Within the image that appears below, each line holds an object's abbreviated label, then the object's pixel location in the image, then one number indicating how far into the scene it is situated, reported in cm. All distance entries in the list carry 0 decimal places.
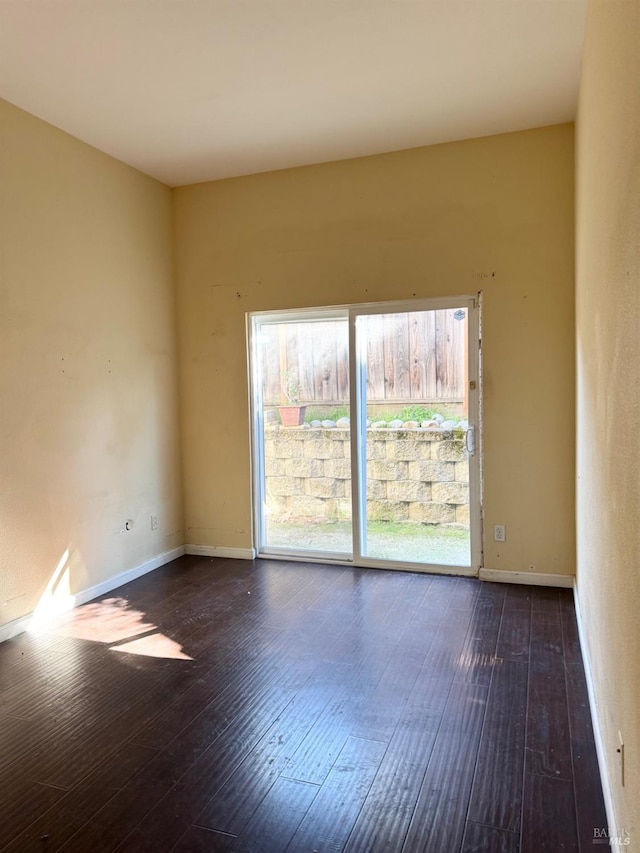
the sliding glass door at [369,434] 412
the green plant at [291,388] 459
